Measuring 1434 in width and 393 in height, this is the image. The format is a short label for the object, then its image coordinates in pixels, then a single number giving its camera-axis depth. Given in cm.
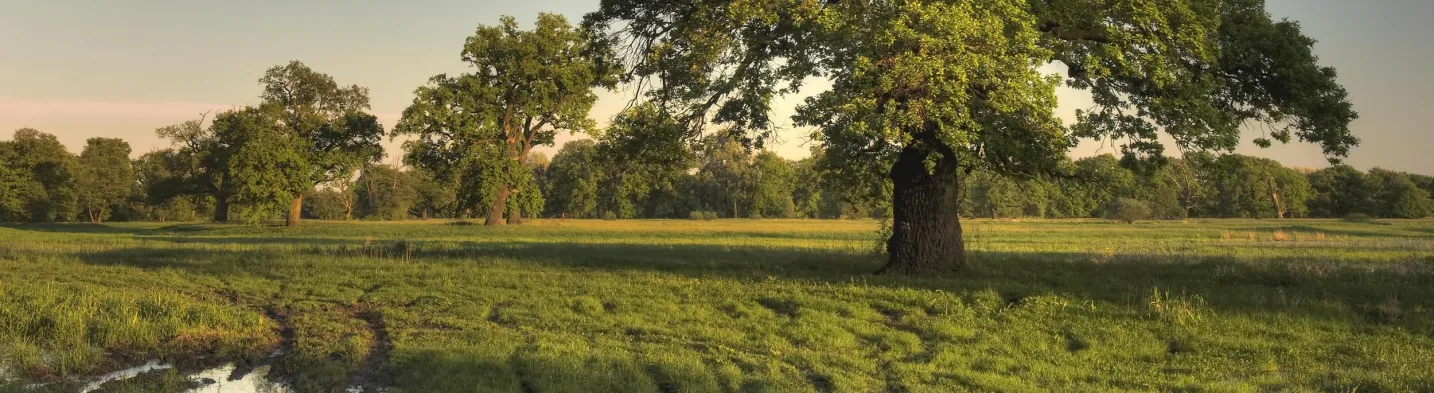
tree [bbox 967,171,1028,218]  9519
